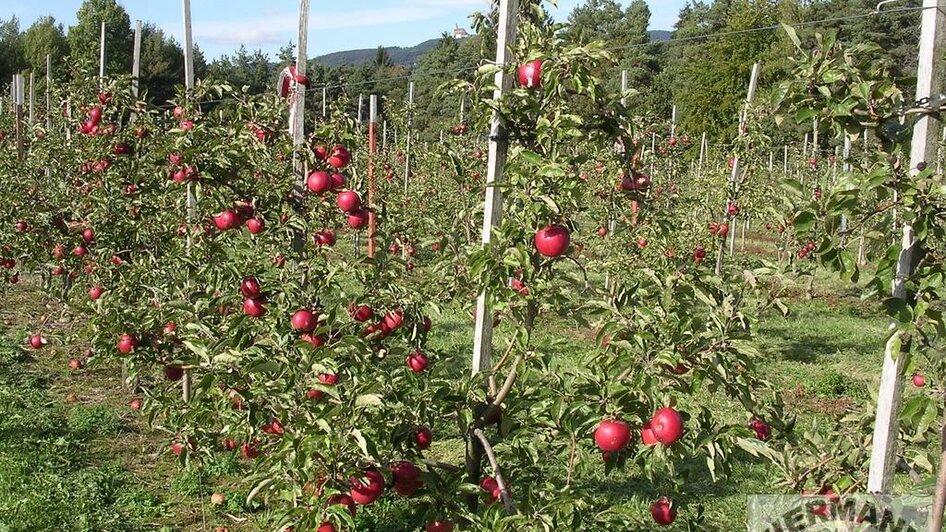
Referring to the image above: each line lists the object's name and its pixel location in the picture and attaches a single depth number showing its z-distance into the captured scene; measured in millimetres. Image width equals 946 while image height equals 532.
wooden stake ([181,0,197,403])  4504
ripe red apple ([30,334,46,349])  6285
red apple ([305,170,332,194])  3174
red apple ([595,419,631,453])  2178
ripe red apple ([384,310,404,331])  2980
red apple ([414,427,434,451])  2428
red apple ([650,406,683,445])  2082
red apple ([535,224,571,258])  2307
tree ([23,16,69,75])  40719
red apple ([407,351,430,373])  3088
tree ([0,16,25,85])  39750
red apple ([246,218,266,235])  3268
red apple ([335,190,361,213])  3230
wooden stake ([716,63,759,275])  8070
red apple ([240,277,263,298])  3184
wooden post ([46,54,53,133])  11344
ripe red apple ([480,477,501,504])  2557
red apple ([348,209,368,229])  3312
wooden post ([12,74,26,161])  9594
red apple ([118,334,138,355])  4141
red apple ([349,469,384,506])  2268
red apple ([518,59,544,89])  2410
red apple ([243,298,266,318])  3176
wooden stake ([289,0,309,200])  3221
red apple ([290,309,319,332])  2881
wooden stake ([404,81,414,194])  11805
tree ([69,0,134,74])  39219
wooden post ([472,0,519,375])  2516
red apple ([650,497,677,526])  2719
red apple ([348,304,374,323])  2955
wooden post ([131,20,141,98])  7349
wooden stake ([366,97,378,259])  8922
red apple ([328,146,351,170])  3244
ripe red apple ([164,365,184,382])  3952
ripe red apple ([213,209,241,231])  3242
